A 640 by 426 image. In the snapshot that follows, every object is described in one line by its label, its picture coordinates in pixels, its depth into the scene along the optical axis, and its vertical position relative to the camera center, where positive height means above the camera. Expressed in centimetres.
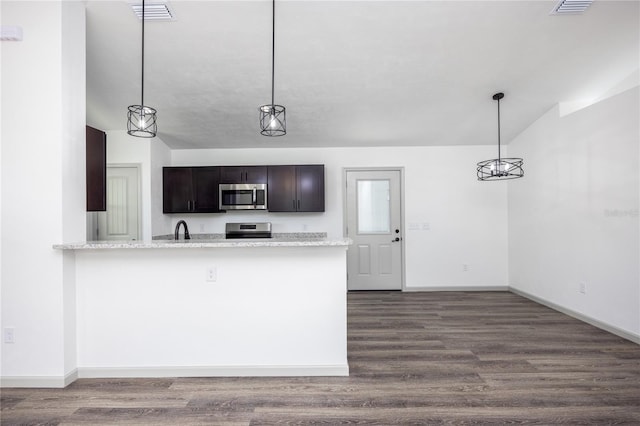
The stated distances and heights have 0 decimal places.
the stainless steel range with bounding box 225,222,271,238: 527 -25
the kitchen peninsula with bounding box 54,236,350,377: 259 -71
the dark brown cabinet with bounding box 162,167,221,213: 506 +37
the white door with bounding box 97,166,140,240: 477 +10
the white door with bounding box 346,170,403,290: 551 -29
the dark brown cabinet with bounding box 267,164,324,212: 505 +37
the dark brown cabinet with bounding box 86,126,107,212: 276 +38
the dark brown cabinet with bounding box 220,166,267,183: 505 +58
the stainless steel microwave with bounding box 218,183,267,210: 503 +26
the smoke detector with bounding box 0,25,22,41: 235 +125
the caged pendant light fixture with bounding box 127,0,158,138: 228 +65
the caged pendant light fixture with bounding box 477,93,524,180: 353 +48
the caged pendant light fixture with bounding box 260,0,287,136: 237 +69
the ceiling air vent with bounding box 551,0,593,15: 276 +167
